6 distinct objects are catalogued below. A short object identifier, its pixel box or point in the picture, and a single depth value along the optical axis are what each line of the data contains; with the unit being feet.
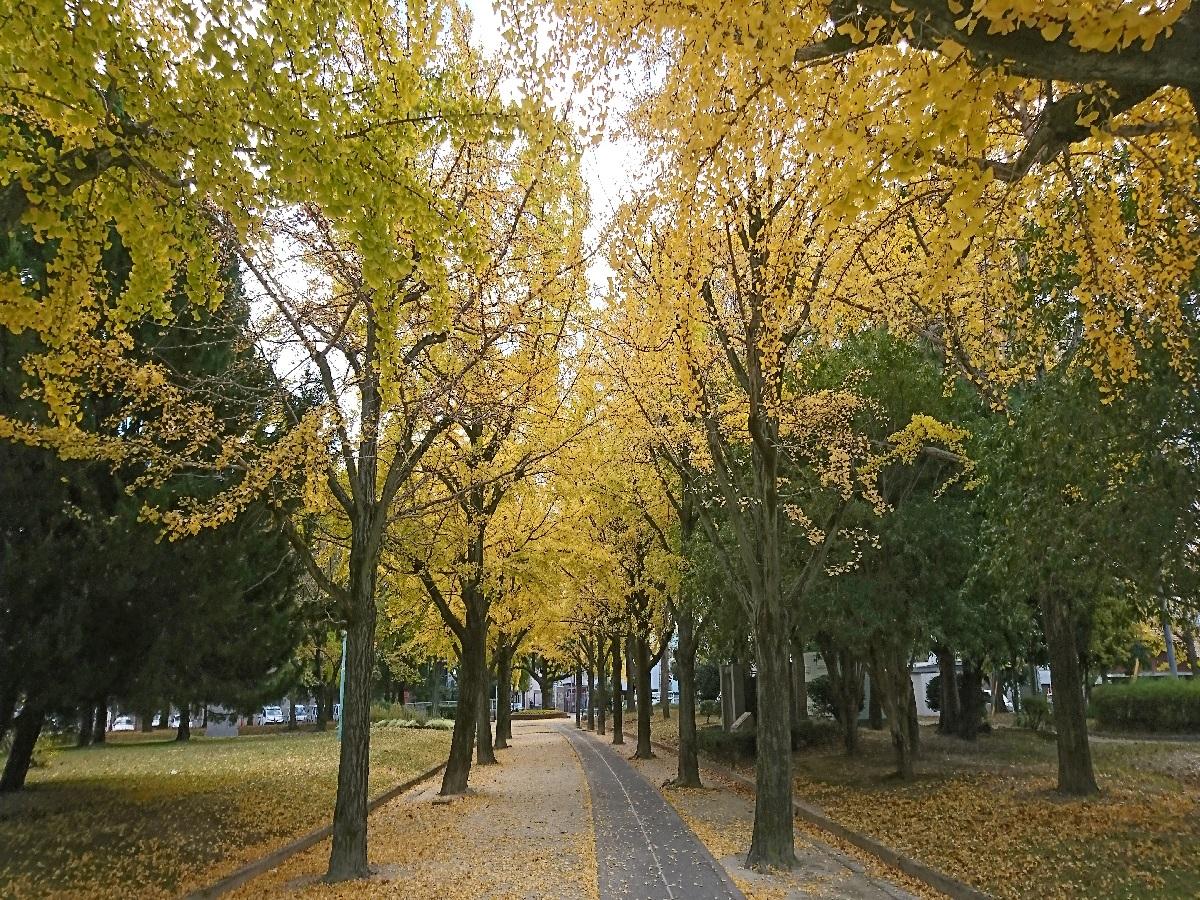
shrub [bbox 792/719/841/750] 73.41
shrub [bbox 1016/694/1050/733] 80.12
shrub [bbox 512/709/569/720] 200.80
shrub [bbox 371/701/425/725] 129.14
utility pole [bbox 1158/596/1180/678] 103.56
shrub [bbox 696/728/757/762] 72.33
